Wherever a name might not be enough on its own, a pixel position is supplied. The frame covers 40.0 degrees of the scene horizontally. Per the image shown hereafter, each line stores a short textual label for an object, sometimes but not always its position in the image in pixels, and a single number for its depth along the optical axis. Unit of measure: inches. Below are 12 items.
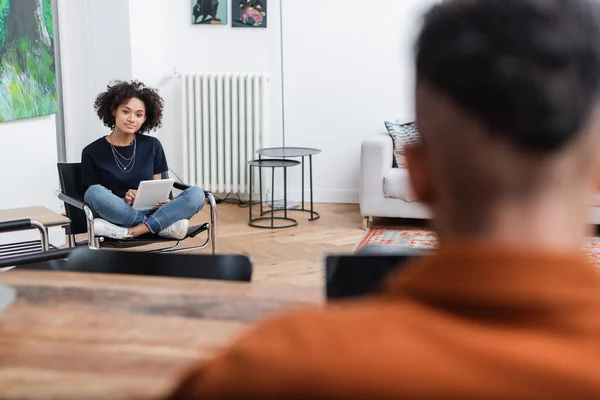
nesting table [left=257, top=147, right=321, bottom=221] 220.2
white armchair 210.1
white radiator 243.4
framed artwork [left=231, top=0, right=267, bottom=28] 242.7
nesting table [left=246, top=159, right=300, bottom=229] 217.0
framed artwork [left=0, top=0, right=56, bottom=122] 171.6
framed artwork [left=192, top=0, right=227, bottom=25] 245.0
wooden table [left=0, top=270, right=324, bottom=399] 44.1
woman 158.6
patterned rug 191.8
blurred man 23.4
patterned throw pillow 217.7
